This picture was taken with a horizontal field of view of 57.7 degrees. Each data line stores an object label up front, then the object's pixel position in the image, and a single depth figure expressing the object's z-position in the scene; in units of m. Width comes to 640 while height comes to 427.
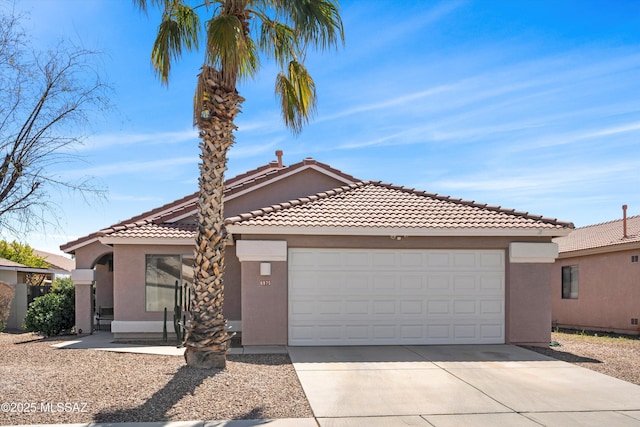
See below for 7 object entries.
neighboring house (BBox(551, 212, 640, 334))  19.05
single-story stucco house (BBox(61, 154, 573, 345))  13.38
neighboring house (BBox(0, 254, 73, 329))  21.33
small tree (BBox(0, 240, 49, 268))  34.79
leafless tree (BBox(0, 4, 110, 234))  9.19
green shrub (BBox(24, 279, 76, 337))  17.31
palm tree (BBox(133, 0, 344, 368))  10.16
